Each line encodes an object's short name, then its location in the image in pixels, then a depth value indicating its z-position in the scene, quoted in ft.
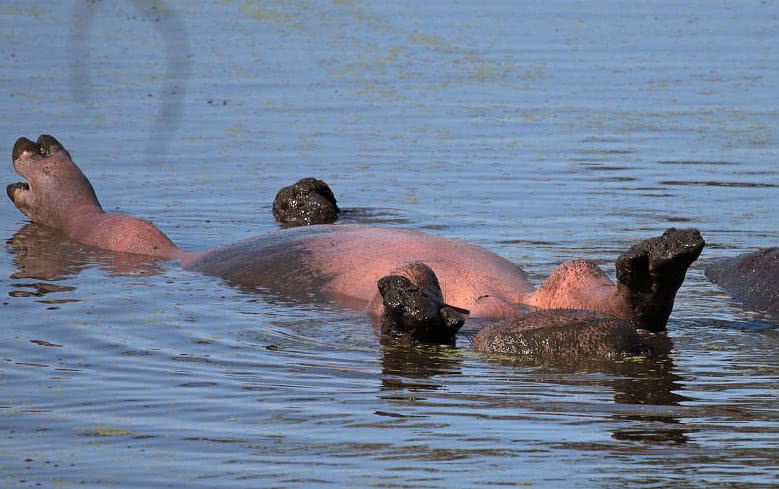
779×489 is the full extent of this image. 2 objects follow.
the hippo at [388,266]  53.57
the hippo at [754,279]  61.52
